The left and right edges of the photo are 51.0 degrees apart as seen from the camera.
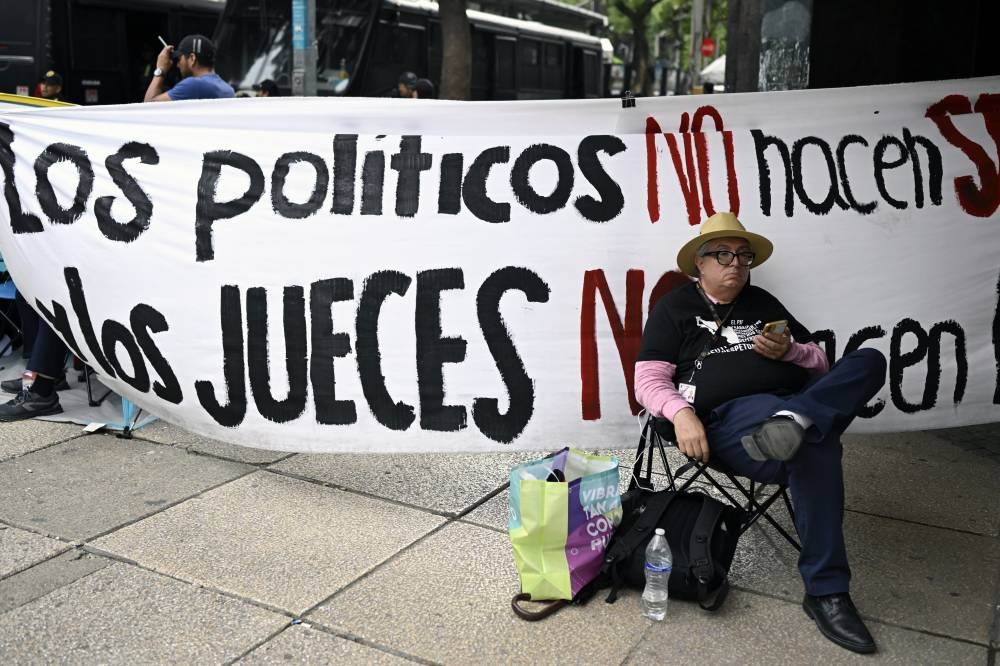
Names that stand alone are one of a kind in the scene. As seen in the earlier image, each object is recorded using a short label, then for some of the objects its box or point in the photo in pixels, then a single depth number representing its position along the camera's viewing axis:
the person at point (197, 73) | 6.99
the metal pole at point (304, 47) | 12.29
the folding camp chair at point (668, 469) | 3.68
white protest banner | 4.26
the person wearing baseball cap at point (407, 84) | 12.24
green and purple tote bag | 3.35
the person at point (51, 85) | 11.40
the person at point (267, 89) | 12.52
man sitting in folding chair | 3.28
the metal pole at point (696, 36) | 31.64
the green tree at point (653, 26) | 37.59
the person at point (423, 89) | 12.46
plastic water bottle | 3.41
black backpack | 3.44
